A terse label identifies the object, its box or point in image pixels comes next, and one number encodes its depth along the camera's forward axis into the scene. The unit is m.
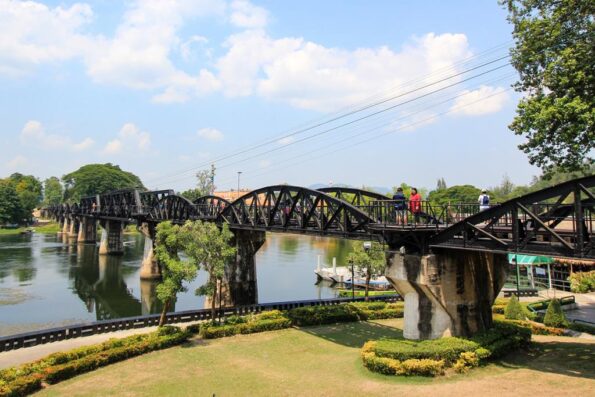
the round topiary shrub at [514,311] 29.56
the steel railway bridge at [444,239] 16.02
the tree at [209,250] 27.56
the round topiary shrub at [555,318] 27.23
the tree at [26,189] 148.98
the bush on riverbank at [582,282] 42.25
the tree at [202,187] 151.75
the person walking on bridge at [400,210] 21.42
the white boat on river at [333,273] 60.16
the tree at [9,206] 135.88
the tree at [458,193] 138.85
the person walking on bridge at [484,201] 20.38
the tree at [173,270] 25.64
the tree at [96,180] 169.75
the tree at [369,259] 42.06
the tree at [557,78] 22.19
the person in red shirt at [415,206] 21.39
